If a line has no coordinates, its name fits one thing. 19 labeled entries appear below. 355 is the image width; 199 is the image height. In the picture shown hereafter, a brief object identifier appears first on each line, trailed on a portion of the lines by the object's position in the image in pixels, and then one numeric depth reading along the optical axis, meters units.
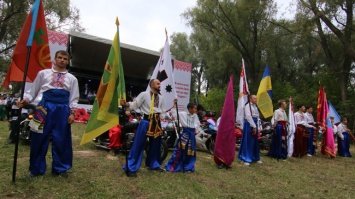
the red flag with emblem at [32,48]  3.90
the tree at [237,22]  19.42
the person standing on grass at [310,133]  9.27
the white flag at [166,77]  5.23
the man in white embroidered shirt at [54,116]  3.77
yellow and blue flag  7.19
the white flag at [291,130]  8.30
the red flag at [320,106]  9.53
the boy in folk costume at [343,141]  10.23
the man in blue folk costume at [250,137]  6.60
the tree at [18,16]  17.94
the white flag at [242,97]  6.55
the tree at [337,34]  14.52
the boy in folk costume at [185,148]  5.15
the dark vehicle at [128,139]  5.77
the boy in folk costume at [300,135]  8.66
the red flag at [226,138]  5.82
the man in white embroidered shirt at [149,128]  4.58
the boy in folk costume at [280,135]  7.82
